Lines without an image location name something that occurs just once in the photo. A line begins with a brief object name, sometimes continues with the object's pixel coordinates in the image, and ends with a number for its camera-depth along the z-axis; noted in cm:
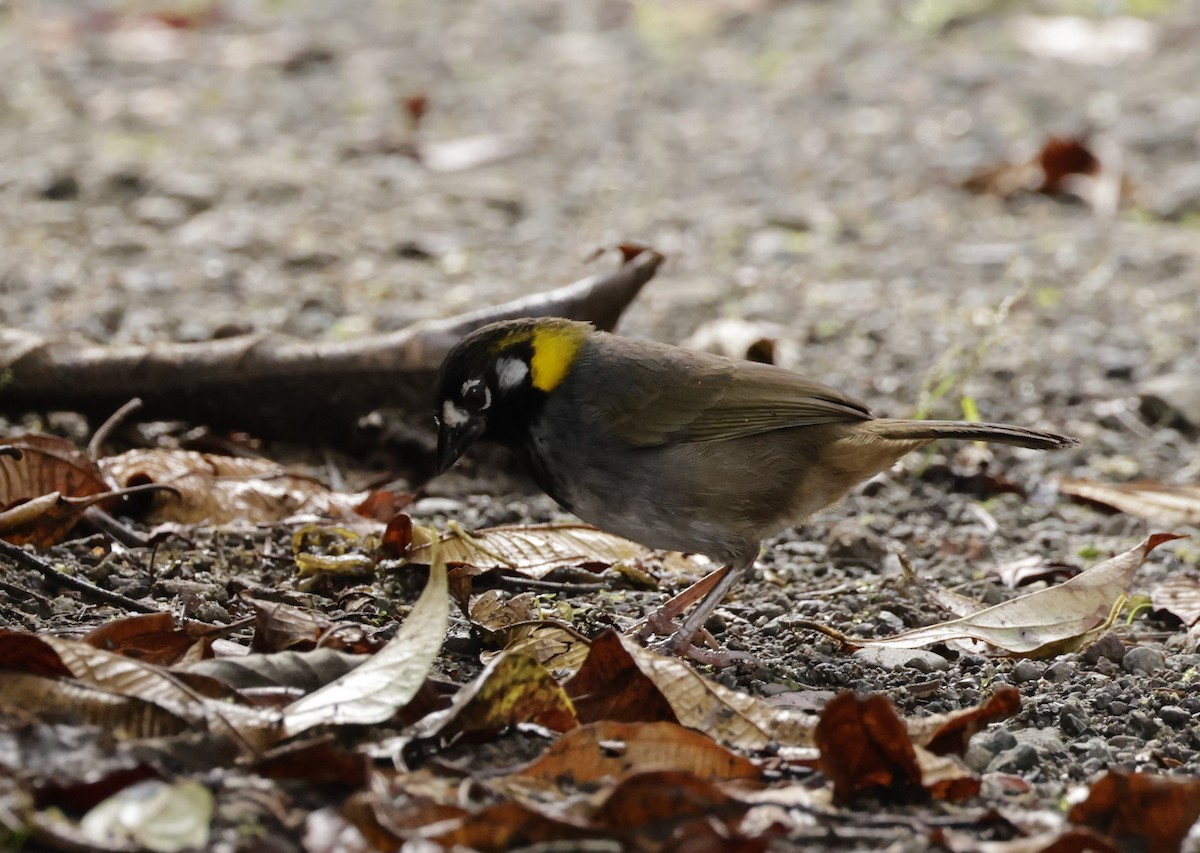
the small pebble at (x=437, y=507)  1016
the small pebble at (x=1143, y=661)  785
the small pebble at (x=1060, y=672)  773
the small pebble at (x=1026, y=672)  775
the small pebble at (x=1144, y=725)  705
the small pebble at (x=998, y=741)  671
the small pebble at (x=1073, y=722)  702
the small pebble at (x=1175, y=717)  716
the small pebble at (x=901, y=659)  790
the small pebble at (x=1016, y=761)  651
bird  862
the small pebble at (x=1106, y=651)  803
